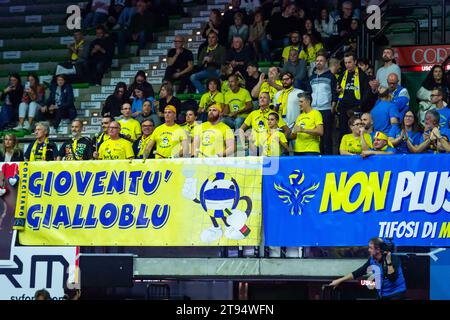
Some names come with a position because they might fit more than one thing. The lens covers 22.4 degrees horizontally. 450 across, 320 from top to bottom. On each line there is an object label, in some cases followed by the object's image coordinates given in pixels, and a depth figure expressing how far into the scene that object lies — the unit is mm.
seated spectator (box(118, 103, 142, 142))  18781
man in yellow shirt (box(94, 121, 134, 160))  17781
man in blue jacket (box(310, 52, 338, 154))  17641
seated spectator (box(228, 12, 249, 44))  21406
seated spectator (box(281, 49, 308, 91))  18981
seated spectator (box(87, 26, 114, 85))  23016
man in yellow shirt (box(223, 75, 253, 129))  18672
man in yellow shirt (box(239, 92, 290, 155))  16828
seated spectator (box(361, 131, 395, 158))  16109
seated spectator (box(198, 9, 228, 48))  21641
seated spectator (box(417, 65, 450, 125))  17938
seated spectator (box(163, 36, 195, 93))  21219
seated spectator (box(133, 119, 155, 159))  17891
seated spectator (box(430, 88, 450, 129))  16938
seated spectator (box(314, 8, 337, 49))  20844
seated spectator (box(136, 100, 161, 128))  19109
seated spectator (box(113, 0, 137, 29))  23770
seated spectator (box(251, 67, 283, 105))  18750
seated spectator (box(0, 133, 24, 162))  18312
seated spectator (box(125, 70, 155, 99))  20250
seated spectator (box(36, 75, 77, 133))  21781
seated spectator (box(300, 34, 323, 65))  20017
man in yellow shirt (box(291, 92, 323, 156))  16859
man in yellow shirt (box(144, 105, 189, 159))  17344
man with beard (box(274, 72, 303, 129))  17984
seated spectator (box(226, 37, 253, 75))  20406
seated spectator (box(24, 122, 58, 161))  18266
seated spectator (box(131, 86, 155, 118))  20062
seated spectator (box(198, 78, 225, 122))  19203
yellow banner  16078
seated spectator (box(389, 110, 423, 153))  16562
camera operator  14656
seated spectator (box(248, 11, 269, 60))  21219
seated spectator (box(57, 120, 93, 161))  18031
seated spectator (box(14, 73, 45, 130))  22125
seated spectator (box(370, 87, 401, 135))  17344
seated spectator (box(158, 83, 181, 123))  19422
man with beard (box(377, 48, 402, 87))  18452
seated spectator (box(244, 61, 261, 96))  19562
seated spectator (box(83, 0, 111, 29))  24328
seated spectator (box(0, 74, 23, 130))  22469
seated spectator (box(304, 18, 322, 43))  20453
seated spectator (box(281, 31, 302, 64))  20047
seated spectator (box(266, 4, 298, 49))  21109
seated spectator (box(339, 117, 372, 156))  16469
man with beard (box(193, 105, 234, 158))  16953
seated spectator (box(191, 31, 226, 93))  20781
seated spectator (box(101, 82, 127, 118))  20578
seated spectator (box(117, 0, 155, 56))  23500
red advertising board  19547
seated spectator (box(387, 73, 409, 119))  17578
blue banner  15367
